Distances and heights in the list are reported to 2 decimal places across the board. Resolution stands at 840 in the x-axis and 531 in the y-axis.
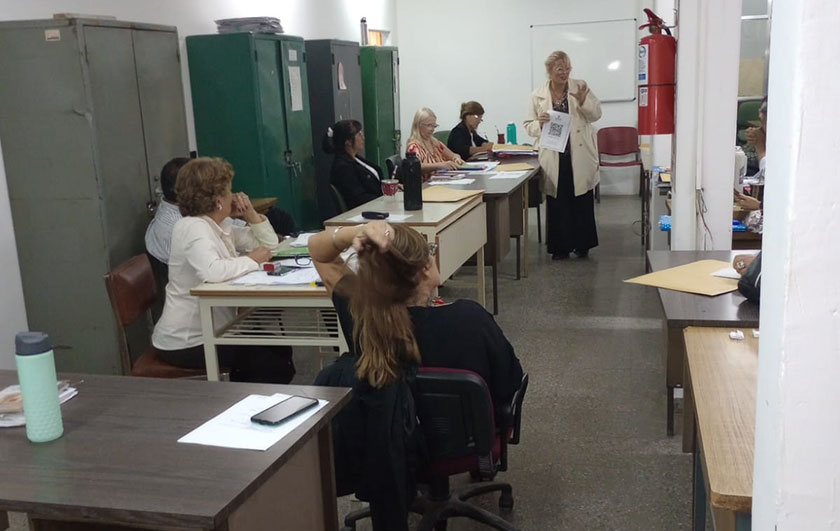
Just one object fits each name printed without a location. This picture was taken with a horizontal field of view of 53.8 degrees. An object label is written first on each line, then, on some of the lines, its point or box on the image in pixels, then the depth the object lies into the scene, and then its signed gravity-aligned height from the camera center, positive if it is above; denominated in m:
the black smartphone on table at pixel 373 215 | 3.98 -0.57
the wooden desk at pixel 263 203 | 4.98 -0.62
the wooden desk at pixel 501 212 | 5.08 -0.80
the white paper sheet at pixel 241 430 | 1.70 -0.68
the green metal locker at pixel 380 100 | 7.51 -0.06
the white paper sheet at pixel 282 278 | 3.05 -0.66
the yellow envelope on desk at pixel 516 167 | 6.19 -0.58
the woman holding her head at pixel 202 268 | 3.18 -0.62
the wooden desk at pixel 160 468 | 1.46 -0.68
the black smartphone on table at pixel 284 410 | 1.78 -0.67
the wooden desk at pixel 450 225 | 3.88 -0.66
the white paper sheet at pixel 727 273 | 2.68 -0.63
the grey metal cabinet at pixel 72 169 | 3.67 -0.27
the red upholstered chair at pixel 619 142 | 9.28 -0.65
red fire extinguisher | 3.52 +0.01
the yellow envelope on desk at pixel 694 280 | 2.57 -0.63
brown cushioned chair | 3.09 -0.73
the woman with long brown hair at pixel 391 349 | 2.14 -0.67
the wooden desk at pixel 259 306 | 2.97 -0.78
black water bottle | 4.23 -0.45
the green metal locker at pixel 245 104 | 5.25 -0.02
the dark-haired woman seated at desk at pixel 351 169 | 5.30 -0.47
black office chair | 2.16 -0.89
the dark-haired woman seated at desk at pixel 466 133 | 7.12 -0.36
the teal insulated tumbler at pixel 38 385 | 1.65 -0.55
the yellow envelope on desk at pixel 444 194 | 4.54 -0.57
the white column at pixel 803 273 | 0.88 -0.22
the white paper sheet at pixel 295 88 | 5.78 +0.07
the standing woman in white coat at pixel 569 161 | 6.08 -0.55
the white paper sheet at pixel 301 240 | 3.72 -0.64
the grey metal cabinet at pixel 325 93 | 6.54 +0.03
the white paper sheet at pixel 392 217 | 3.99 -0.59
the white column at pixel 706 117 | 3.31 -0.15
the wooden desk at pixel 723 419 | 1.38 -0.67
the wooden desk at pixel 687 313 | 2.26 -0.64
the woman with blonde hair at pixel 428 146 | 6.16 -0.40
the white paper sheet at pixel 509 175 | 5.74 -0.60
